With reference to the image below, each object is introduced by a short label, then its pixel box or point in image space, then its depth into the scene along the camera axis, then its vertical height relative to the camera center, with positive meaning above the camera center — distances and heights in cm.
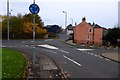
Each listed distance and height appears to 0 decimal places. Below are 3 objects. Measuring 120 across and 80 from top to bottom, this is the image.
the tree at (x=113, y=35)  2805 +75
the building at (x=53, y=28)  5702 +458
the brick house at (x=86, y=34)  3090 +105
